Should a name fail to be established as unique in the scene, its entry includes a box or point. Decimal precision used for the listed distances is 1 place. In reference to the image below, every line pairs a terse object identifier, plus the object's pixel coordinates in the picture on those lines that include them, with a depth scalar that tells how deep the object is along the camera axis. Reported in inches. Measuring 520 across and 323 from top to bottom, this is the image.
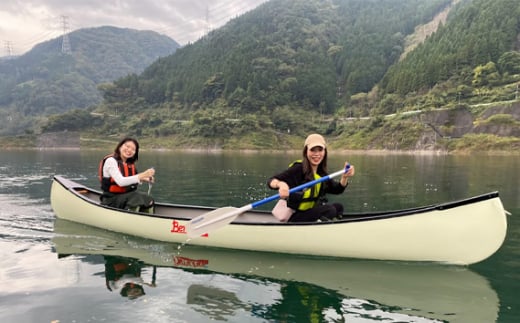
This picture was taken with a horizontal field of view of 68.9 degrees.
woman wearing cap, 312.4
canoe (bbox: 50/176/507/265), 283.6
